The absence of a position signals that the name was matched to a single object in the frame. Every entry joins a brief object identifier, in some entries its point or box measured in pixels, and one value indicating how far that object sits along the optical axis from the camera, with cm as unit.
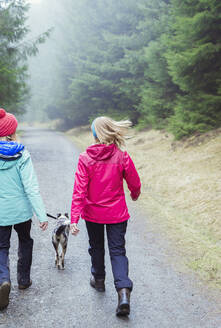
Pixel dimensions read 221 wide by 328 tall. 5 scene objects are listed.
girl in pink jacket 349
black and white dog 433
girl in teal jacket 354
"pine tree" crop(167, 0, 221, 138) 1002
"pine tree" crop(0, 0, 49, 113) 1486
